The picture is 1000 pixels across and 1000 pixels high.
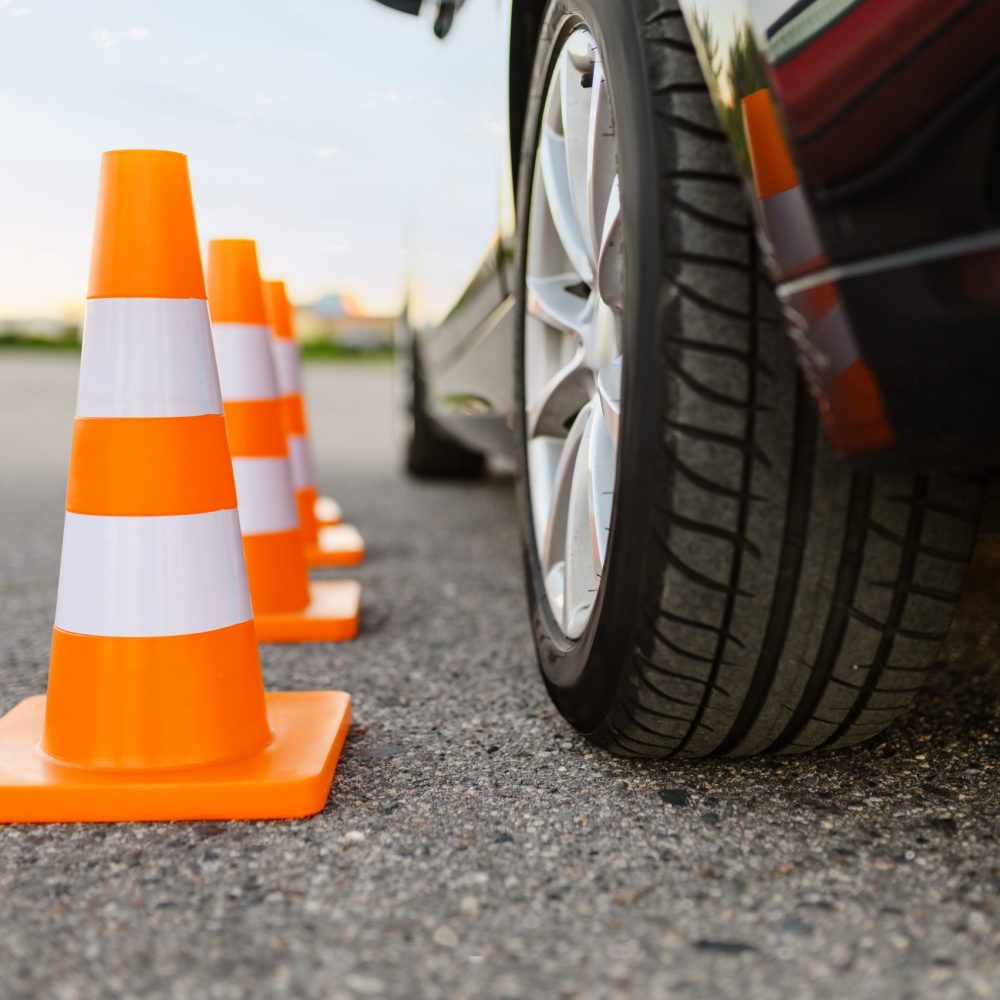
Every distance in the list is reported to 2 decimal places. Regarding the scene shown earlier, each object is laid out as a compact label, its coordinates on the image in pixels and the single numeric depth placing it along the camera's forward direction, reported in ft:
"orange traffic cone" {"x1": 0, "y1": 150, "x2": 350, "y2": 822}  4.78
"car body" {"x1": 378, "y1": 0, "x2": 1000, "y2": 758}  3.07
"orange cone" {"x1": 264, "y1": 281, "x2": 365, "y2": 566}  10.68
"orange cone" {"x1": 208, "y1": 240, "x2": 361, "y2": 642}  7.86
